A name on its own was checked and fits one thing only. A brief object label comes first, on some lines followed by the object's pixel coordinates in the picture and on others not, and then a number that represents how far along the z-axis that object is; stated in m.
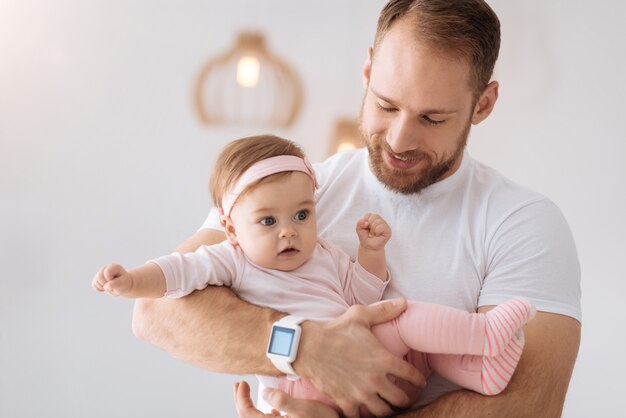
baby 1.60
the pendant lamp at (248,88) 3.48
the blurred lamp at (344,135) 3.55
